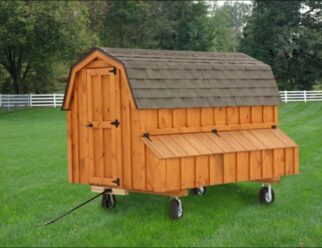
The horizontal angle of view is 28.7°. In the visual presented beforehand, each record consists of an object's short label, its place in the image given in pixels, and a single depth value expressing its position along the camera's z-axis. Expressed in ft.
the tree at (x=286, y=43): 173.78
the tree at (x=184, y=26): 189.88
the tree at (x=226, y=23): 273.75
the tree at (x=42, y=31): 136.77
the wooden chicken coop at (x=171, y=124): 29.45
